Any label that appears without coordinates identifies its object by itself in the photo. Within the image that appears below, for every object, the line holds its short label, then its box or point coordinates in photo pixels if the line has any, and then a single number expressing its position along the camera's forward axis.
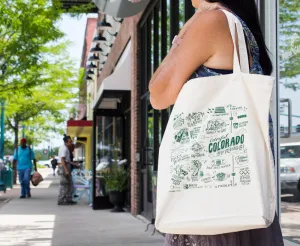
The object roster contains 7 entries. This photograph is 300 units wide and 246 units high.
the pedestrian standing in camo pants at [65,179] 14.14
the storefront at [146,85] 8.51
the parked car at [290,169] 4.01
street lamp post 23.67
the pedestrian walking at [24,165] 16.78
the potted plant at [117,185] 11.70
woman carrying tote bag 1.59
